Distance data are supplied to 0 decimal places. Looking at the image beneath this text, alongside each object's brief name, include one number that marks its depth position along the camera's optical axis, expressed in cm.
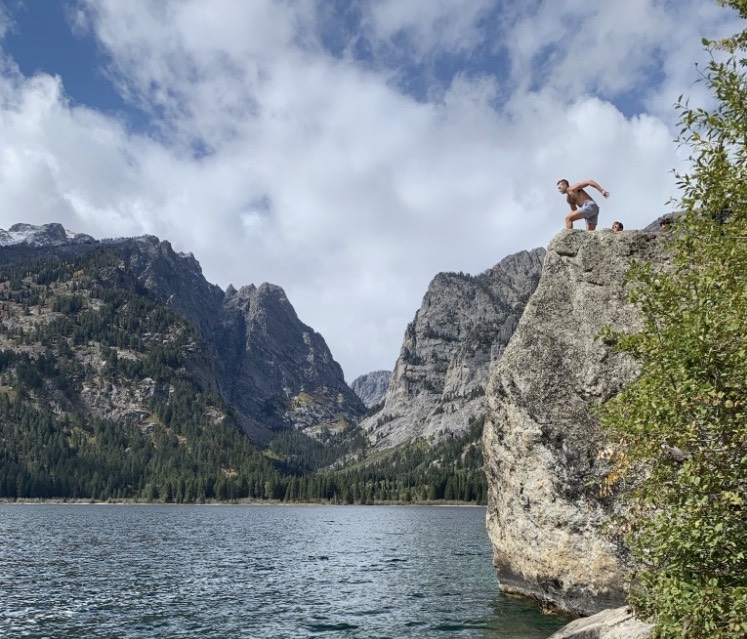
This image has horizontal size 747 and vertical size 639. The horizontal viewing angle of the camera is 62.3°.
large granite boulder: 3064
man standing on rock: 3325
